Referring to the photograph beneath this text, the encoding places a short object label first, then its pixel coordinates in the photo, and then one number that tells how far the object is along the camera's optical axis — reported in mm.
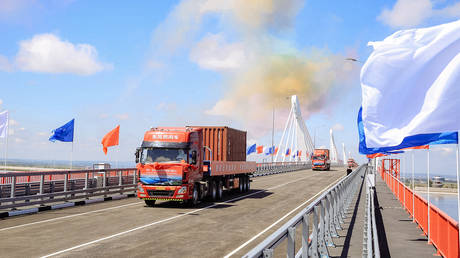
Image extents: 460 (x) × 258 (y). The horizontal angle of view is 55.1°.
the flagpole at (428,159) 13605
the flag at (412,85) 5215
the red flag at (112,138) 26047
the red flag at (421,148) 14901
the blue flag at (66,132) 24141
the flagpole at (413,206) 15419
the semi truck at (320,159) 66806
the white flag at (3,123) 20672
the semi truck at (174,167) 18047
